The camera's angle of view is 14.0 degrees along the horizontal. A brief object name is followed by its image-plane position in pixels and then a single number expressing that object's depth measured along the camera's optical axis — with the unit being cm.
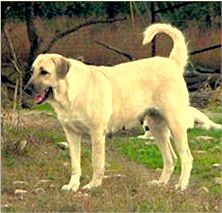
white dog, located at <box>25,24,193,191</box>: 844
